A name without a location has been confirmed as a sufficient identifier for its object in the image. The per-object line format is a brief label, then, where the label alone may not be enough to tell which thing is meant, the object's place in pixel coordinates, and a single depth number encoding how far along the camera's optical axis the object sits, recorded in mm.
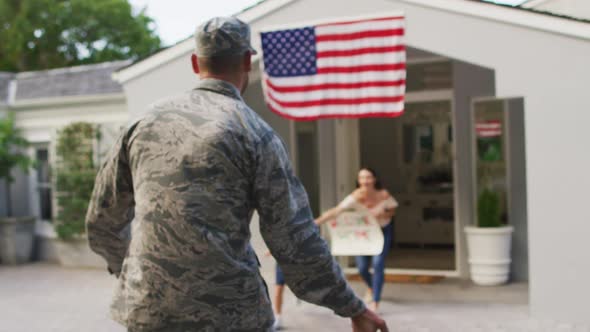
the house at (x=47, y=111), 11594
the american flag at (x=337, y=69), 6820
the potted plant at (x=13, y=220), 11680
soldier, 1894
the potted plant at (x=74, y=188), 11242
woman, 7168
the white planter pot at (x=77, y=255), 11445
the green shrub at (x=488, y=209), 8425
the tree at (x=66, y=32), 27016
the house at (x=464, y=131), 6402
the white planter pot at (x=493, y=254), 8422
